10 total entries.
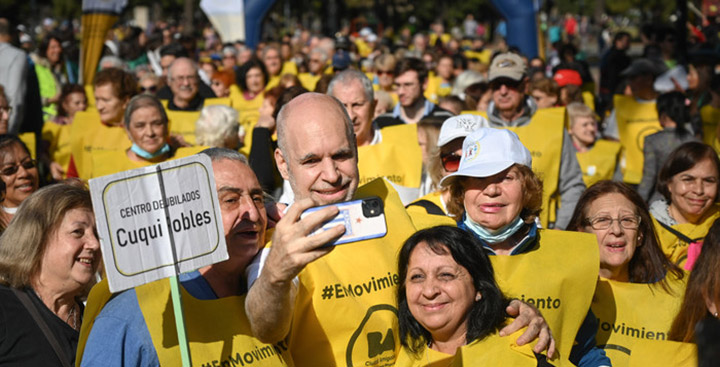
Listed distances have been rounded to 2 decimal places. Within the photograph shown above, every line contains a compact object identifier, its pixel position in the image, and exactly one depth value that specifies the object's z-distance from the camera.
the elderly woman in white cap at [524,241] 3.62
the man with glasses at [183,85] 8.70
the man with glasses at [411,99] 8.01
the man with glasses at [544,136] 6.25
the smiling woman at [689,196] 5.53
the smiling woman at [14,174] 5.41
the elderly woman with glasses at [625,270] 4.18
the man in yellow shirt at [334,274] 3.36
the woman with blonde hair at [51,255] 3.55
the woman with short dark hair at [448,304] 3.28
